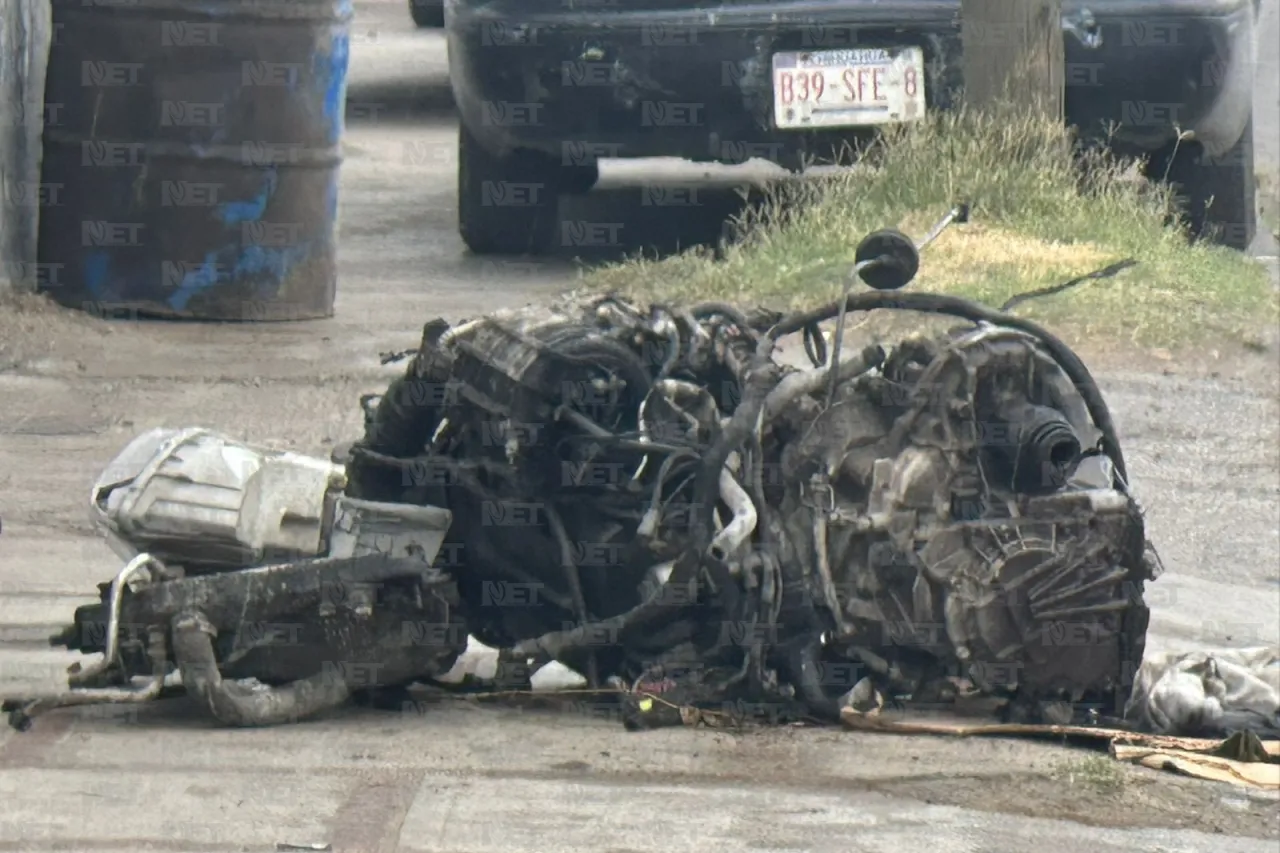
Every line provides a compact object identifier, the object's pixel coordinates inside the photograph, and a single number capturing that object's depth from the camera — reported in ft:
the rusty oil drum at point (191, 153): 51.80
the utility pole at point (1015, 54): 55.57
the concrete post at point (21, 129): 52.85
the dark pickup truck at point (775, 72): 55.01
